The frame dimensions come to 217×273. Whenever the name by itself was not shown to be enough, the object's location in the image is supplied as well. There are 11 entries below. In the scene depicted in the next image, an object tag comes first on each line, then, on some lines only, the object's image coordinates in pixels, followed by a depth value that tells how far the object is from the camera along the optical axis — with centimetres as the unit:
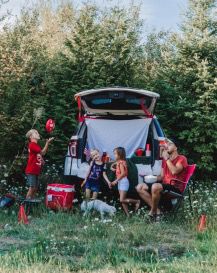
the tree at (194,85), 1314
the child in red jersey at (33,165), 913
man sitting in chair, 799
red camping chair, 792
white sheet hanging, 994
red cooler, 854
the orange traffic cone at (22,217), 744
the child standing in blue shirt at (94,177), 880
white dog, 813
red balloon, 942
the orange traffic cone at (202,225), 689
